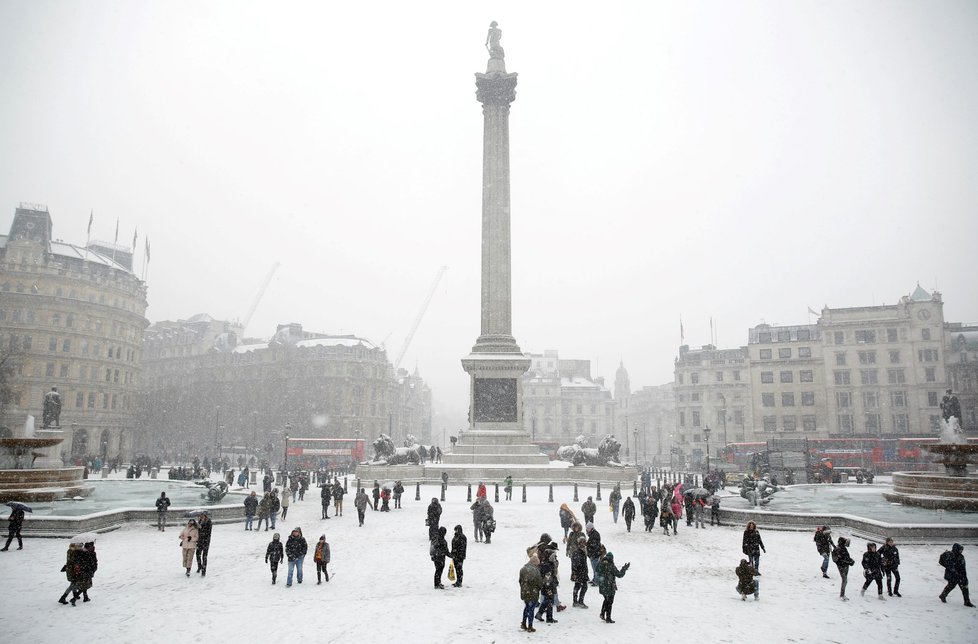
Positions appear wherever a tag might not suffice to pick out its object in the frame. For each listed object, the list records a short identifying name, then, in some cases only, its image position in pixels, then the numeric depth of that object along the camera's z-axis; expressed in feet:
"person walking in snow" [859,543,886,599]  42.47
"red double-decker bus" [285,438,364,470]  188.44
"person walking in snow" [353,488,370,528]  74.02
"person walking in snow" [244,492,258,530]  70.66
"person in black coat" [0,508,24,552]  56.70
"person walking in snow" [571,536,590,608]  41.14
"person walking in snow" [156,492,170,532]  69.30
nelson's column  132.87
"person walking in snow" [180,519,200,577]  48.91
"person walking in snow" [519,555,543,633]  35.19
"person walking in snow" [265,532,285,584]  45.73
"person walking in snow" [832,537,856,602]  42.68
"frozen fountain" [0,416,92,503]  80.23
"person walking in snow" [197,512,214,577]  49.16
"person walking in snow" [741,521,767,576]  47.83
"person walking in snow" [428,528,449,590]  44.86
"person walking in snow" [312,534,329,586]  46.24
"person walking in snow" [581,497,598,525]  68.13
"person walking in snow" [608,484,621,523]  77.05
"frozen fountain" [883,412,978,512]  77.46
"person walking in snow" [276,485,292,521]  79.55
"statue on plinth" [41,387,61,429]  96.91
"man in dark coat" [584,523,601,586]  41.14
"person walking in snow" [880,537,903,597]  42.73
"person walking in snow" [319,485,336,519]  79.15
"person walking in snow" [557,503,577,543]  60.85
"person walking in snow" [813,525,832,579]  48.60
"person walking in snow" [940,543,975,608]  40.52
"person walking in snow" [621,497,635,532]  69.62
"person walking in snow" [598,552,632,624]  37.52
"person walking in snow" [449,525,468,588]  45.03
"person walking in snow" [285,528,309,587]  45.52
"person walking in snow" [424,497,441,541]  56.06
